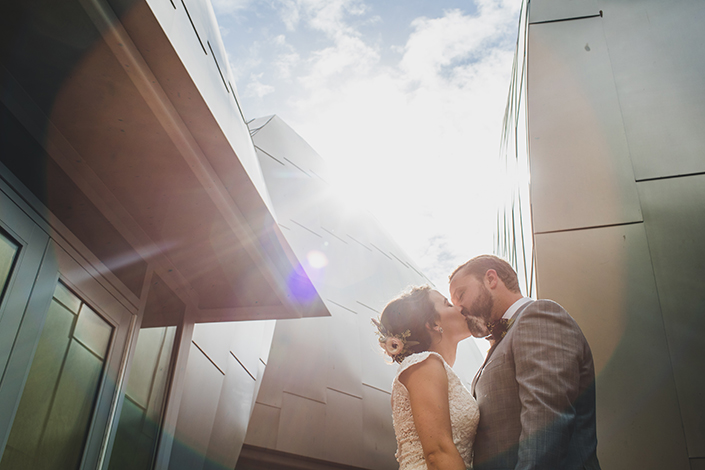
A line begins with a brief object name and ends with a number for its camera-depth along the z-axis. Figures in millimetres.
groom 1937
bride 2314
